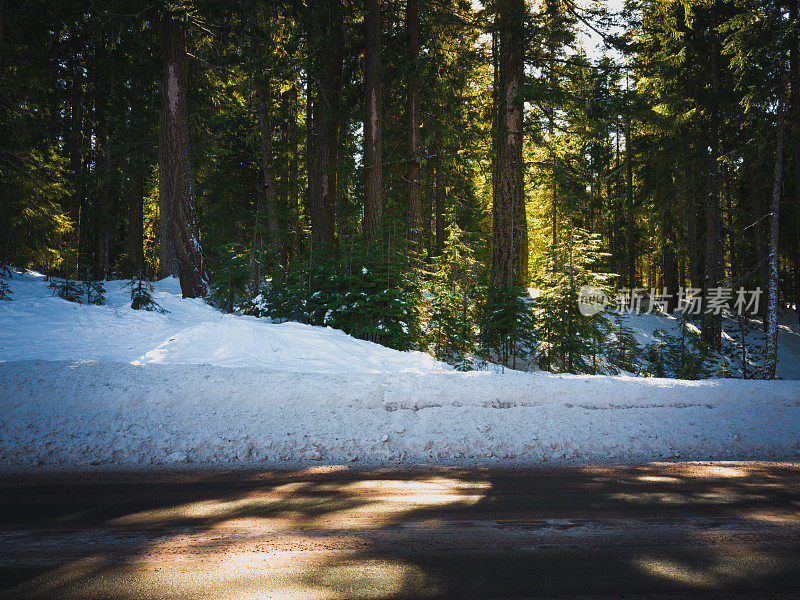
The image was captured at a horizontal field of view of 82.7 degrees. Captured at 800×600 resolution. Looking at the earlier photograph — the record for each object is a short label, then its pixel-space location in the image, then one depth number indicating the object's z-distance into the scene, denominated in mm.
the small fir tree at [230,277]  11383
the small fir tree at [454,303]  10648
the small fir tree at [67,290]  11133
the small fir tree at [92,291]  11195
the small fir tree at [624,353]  12695
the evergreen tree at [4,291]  9791
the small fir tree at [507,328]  11008
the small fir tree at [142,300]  10562
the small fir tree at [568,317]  11102
